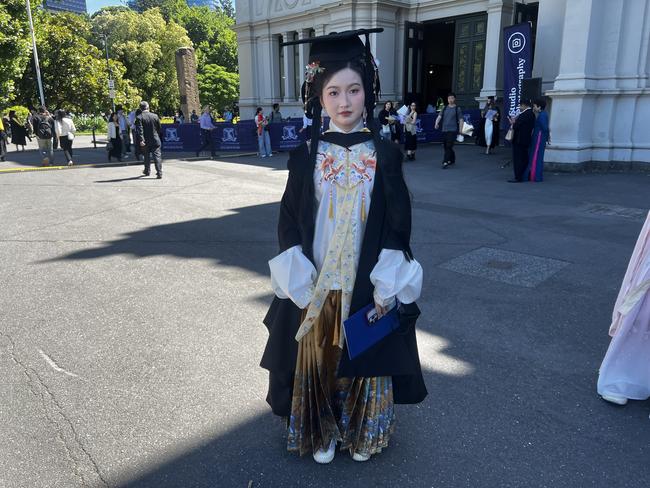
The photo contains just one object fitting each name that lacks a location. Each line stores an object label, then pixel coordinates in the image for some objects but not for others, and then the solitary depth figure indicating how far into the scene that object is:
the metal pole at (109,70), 33.53
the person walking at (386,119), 15.98
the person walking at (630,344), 3.02
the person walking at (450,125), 13.33
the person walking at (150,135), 12.33
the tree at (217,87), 51.56
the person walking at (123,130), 16.47
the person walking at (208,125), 17.27
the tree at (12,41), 19.23
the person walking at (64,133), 15.42
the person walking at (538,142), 10.96
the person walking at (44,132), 15.34
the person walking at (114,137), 16.09
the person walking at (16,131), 20.12
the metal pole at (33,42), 20.73
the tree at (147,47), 48.31
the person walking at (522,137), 11.04
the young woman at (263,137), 17.15
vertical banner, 14.29
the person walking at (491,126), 15.79
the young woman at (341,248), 2.27
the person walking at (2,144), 17.44
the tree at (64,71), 27.98
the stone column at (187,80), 24.06
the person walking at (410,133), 14.52
